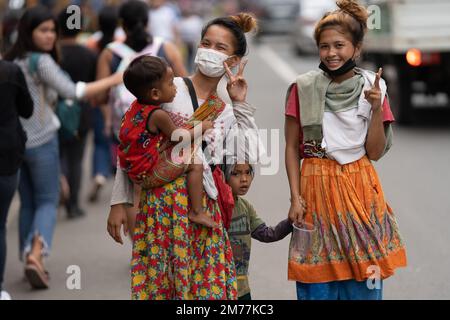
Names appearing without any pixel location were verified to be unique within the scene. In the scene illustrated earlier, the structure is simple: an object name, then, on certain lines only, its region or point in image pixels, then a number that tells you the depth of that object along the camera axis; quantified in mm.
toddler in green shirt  8254
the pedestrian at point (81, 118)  15225
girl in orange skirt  7977
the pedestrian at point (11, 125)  10299
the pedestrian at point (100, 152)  17628
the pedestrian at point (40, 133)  11736
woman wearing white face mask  7619
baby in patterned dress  7579
